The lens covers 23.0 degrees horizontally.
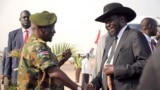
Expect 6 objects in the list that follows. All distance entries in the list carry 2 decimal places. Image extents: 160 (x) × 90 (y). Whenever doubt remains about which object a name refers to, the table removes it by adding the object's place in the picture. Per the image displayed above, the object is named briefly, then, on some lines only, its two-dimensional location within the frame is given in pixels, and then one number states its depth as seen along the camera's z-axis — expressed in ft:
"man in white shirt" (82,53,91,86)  54.80
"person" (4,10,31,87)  19.53
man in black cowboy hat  11.78
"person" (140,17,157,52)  18.39
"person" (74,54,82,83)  62.85
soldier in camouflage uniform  11.25
